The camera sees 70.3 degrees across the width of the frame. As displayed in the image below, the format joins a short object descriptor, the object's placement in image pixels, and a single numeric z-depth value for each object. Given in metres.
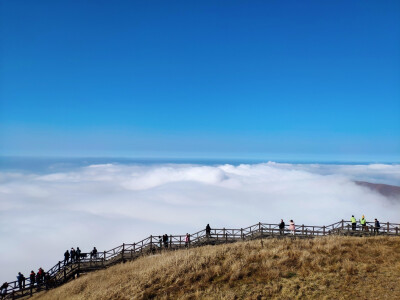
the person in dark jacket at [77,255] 25.31
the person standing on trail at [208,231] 27.55
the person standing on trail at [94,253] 26.36
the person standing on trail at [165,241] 26.66
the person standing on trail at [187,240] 26.94
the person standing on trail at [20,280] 22.58
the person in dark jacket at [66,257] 26.33
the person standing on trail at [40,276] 23.73
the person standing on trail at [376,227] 26.37
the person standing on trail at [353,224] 26.95
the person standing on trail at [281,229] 26.68
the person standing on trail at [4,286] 22.11
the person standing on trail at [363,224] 26.55
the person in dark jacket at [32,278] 23.96
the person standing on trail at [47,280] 23.29
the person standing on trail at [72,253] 25.70
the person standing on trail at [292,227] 25.82
